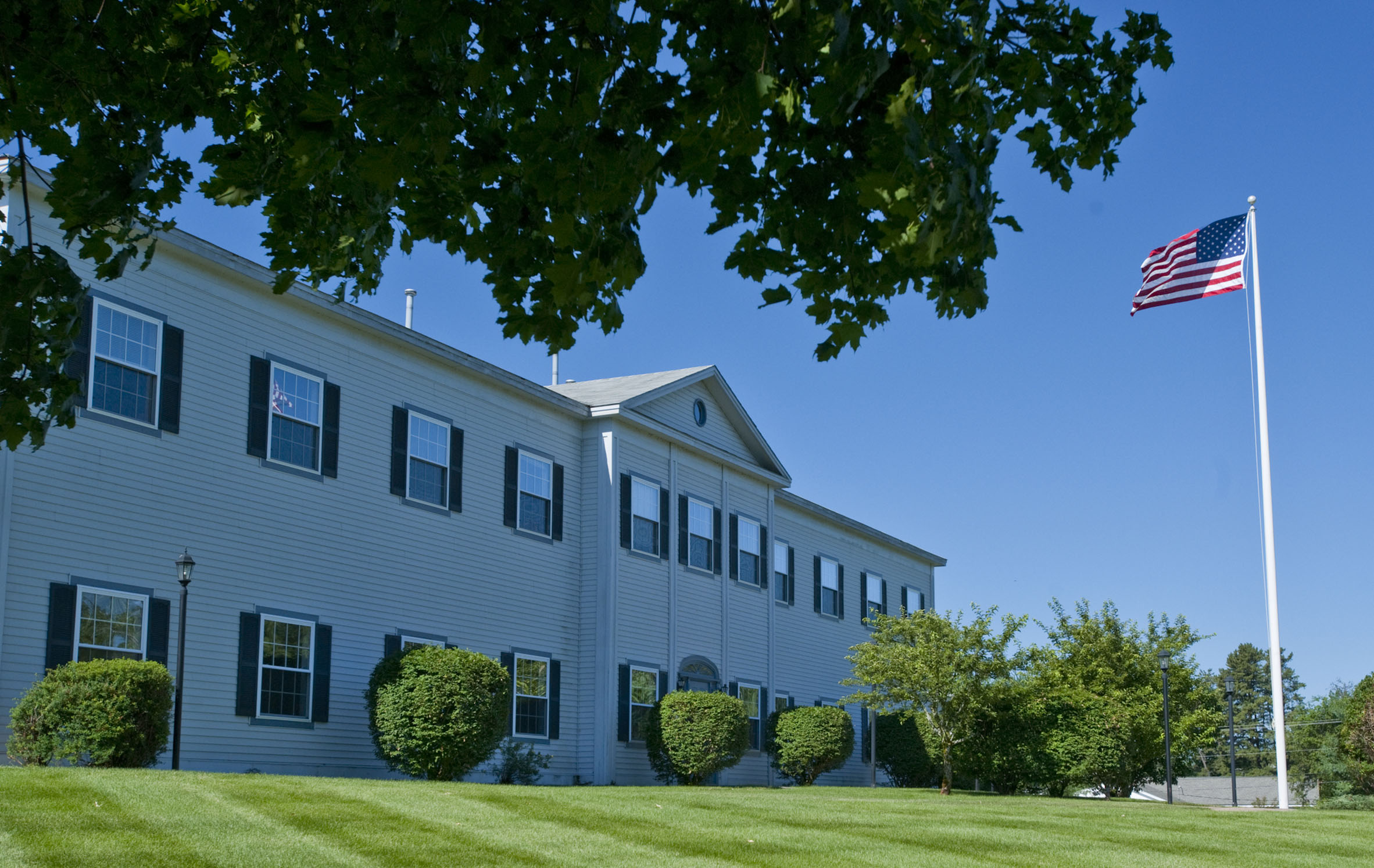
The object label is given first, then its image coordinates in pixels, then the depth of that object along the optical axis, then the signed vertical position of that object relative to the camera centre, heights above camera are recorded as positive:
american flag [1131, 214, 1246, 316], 24.27 +7.21
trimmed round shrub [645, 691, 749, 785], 23.11 -1.27
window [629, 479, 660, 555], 24.67 +2.66
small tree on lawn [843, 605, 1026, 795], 25.58 -0.08
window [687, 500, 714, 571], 26.52 +2.52
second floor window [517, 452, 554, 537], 22.61 +2.81
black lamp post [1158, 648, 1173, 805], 25.73 -1.75
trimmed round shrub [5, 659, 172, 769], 13.66 -0.62
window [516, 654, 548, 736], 21.86 -0.57
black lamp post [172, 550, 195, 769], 14.70 +0.02
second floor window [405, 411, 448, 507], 20.25 +2.98
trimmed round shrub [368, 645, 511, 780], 17.69 -0.71
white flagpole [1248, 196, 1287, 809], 24.64 +1.20
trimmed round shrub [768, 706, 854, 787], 26.73 -1.55
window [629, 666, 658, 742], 23.78 -0.61
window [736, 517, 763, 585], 28.41 +2.37
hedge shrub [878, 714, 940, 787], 31.12 -2.05
